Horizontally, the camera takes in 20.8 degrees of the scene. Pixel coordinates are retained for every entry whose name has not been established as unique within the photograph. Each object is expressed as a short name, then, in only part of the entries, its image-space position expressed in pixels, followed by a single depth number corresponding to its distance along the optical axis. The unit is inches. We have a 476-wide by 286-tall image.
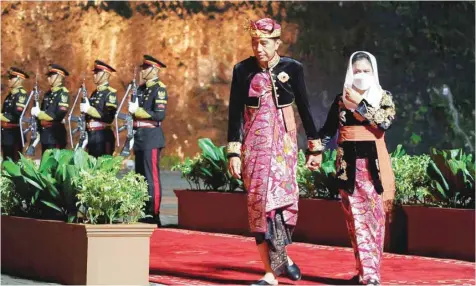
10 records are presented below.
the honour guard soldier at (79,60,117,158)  586.2
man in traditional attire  343.0
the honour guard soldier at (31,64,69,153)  644.1
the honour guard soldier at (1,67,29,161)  700.0
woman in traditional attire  354.9
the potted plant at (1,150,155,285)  331.9
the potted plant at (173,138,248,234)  519.2
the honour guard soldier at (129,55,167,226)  535.5
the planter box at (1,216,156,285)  330.6
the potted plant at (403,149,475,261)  428.1
